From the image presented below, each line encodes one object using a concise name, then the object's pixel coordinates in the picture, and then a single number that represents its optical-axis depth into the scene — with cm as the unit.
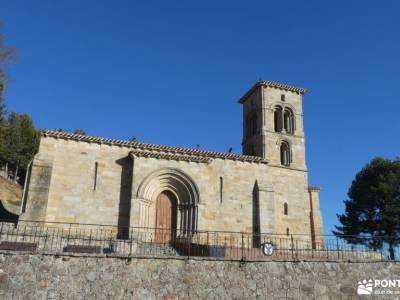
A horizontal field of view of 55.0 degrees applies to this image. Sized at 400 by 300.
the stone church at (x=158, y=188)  2186
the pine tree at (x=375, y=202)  3250
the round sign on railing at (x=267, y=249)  1583
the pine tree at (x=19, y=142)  4359
